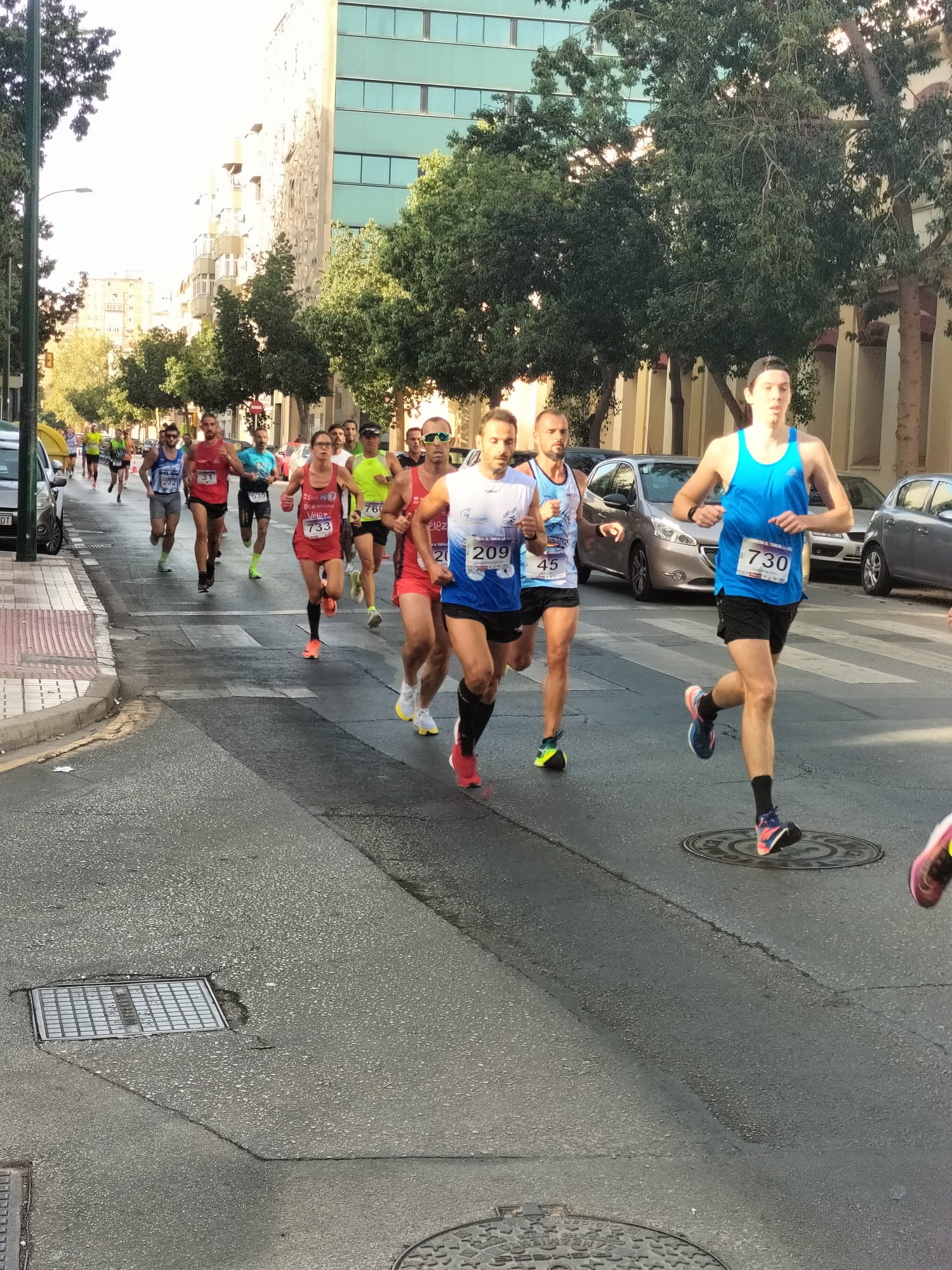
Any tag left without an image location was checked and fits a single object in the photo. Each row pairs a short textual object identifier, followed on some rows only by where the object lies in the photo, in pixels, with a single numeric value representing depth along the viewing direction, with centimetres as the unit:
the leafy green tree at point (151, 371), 12169
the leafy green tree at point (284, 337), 7688
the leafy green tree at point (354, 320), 6312
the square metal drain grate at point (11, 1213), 338
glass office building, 8144
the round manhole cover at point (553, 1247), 337
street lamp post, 2141
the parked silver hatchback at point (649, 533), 1903
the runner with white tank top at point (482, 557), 843
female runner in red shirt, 1426
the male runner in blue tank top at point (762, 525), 709
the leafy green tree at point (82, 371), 17638
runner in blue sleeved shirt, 2112
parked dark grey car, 2000
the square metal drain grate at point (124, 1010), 482
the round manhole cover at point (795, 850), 690
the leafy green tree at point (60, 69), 3068
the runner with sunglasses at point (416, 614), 986
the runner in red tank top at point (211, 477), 1981
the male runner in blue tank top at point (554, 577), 902
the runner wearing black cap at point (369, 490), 1680
